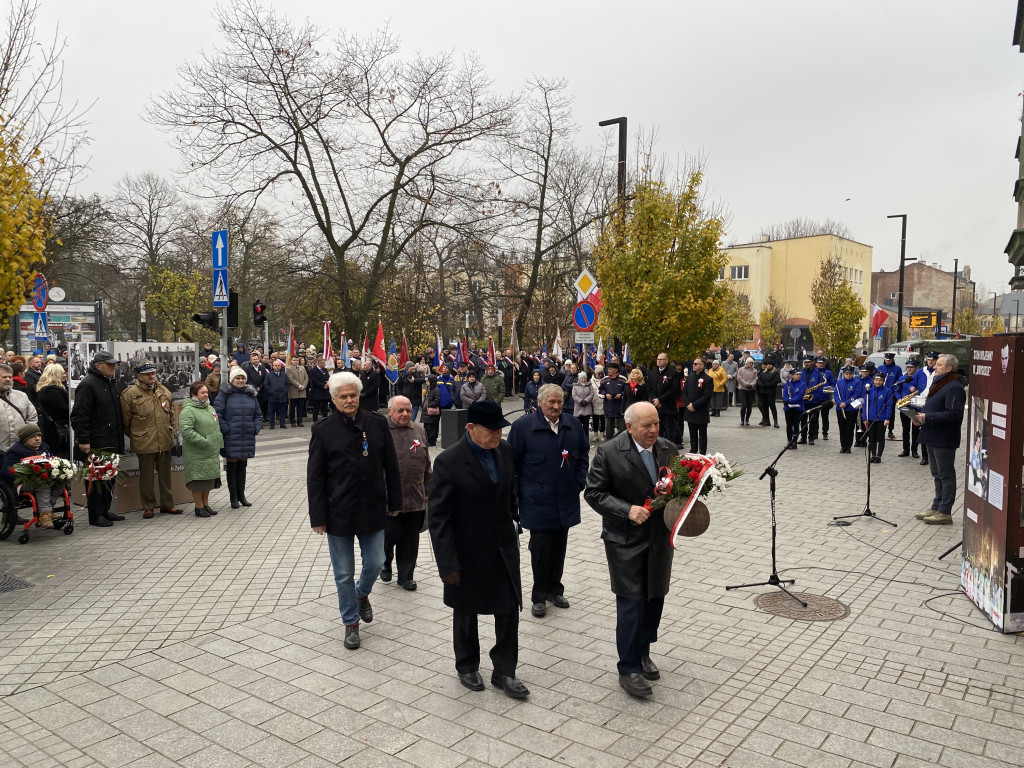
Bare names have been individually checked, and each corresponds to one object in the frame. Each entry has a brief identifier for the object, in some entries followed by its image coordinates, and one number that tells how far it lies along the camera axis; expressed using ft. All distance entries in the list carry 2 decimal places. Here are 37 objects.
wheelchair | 28.43
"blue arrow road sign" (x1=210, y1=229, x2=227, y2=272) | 43.57
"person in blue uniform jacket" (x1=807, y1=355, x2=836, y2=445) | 55.36
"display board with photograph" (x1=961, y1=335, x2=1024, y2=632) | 19.33
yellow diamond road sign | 53.98
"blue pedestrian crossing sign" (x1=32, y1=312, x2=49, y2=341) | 71.41
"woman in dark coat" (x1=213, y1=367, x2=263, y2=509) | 34.42
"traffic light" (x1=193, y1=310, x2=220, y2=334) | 46.09
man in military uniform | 33.06
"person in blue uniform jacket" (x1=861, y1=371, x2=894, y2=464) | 46.91
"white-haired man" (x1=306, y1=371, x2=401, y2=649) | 18.57
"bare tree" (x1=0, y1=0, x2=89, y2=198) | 28.41
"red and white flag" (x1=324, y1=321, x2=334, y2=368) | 72.71
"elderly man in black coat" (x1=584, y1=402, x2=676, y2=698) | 15.79
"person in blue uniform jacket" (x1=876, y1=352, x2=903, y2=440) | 49.11
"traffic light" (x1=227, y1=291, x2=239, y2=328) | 47.11
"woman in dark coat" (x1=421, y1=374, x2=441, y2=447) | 51.52
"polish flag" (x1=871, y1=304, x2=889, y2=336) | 107.13
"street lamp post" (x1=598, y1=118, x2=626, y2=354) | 63.00
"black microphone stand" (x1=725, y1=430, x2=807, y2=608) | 22.73
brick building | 337.72
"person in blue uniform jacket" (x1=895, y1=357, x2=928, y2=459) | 50.08
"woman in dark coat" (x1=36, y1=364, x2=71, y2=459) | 33.65
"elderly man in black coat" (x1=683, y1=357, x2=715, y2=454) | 48.98
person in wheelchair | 28.89
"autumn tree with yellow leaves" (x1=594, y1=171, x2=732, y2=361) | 56.70
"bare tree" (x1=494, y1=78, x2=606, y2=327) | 96.78
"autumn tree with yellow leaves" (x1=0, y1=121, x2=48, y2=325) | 24.11
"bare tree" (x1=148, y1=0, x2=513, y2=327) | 76.38
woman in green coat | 32.55
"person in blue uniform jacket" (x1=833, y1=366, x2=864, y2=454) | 53.31
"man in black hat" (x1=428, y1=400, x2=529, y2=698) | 15.56
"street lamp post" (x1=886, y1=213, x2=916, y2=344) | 126.11
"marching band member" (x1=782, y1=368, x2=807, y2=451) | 55.47
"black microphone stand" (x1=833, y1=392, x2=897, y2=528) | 32.32
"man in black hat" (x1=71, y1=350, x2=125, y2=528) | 31.32
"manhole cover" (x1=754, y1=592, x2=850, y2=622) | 20.83
